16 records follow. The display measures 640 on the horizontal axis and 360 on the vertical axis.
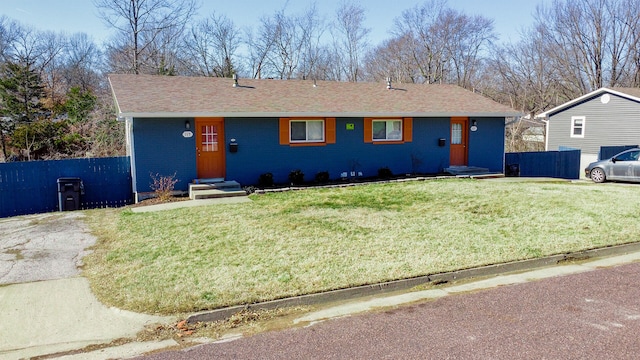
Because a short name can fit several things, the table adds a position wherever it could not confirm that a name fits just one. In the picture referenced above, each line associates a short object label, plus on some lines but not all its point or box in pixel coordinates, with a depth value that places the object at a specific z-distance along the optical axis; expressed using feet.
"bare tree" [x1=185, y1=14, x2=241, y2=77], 117.50
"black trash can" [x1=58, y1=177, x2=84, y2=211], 39.58
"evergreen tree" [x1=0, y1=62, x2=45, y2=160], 80.43
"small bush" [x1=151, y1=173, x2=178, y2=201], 40.96
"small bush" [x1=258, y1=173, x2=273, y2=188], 47.06
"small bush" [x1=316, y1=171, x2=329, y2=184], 49.78
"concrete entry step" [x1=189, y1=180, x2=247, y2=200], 41.09
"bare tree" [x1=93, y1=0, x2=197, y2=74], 93.30
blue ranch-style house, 43.27
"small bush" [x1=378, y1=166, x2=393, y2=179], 53.01
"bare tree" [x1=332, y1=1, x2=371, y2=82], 136.05
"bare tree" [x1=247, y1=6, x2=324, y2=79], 123.03
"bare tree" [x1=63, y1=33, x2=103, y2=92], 128.88
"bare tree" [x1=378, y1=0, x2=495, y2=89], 133.59
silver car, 54.29
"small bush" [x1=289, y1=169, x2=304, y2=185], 48.26
